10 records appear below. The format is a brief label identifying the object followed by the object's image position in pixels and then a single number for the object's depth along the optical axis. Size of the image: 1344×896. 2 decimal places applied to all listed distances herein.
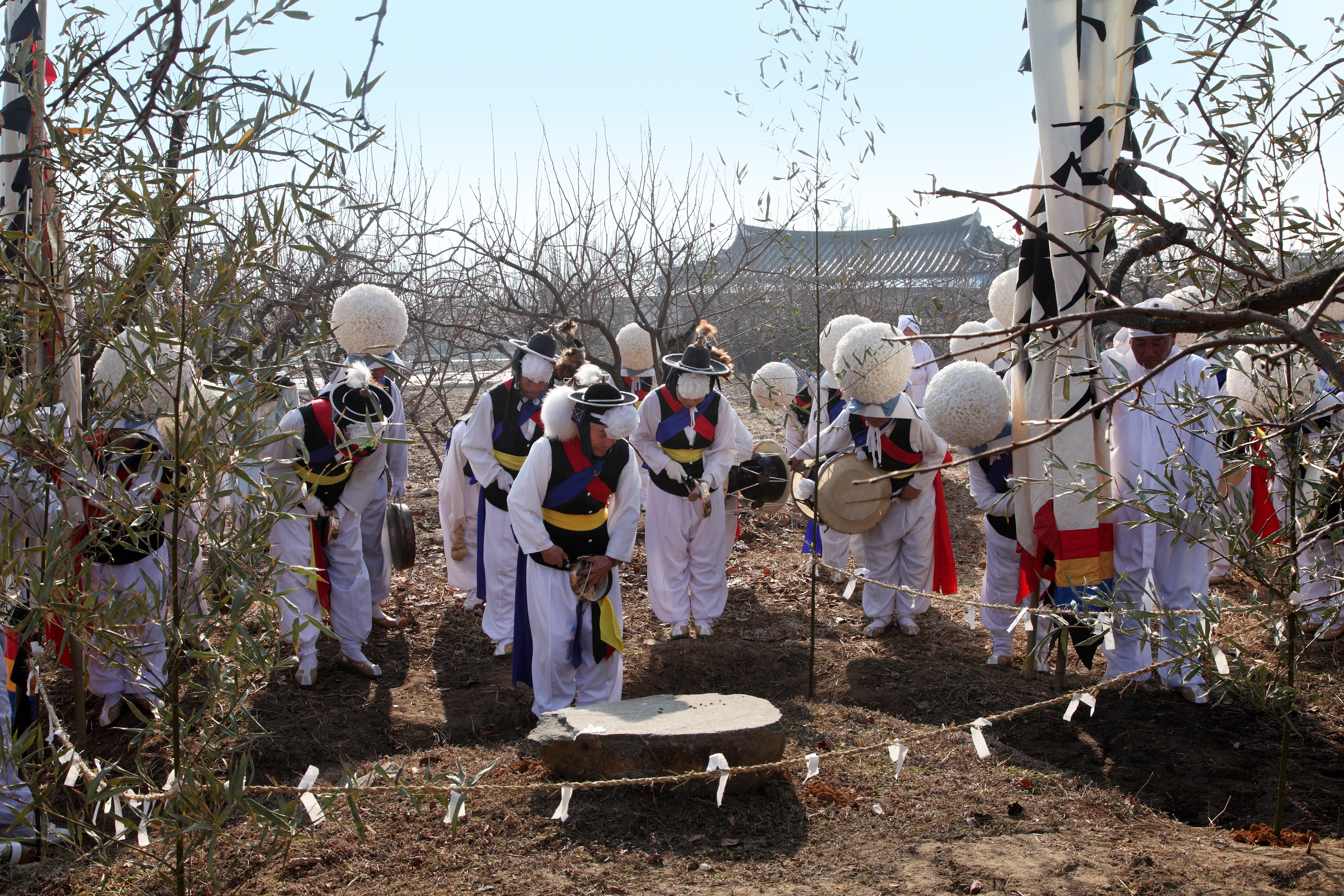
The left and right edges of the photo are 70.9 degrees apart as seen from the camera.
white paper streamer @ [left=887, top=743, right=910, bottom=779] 3.44
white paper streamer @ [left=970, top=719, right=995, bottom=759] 3.24
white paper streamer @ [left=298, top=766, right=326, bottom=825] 2.49
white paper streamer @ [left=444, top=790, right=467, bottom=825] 2.73
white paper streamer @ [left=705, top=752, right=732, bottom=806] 3.32
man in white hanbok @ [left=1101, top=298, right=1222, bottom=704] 4.75
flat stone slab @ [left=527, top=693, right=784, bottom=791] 3.79
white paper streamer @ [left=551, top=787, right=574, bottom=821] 3.26
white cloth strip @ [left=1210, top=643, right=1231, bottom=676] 3.02
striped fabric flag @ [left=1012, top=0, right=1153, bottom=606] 4.34
